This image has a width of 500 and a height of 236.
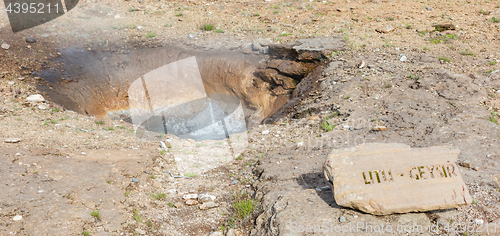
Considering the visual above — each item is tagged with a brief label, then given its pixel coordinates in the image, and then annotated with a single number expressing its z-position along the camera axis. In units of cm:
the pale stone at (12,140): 404
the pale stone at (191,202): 362
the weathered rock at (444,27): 721
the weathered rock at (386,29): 738
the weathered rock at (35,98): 548
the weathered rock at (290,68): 669
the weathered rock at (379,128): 430
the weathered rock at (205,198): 367
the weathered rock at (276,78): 684
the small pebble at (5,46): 671
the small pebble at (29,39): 716
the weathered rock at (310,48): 677
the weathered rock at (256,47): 741
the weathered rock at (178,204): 360
